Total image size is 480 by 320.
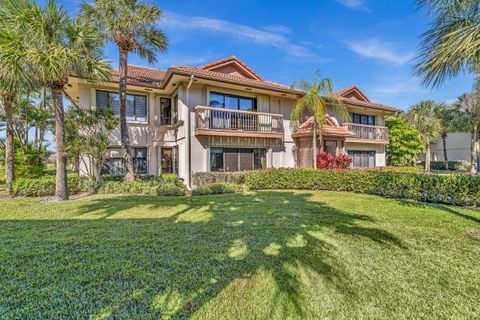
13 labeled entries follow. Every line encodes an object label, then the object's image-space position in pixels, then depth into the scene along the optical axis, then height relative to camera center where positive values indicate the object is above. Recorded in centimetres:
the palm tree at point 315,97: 1496 +367
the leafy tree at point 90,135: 1254 +146
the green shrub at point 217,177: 1379 -90
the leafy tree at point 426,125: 2955 +376
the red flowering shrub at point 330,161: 1628 -14
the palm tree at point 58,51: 927 +429
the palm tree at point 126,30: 1209 +660
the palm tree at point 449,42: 442 +209
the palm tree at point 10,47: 902 +417
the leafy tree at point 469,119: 2770 +427
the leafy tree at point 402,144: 2684 +144
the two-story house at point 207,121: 1454 +250
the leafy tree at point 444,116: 3144 +513
